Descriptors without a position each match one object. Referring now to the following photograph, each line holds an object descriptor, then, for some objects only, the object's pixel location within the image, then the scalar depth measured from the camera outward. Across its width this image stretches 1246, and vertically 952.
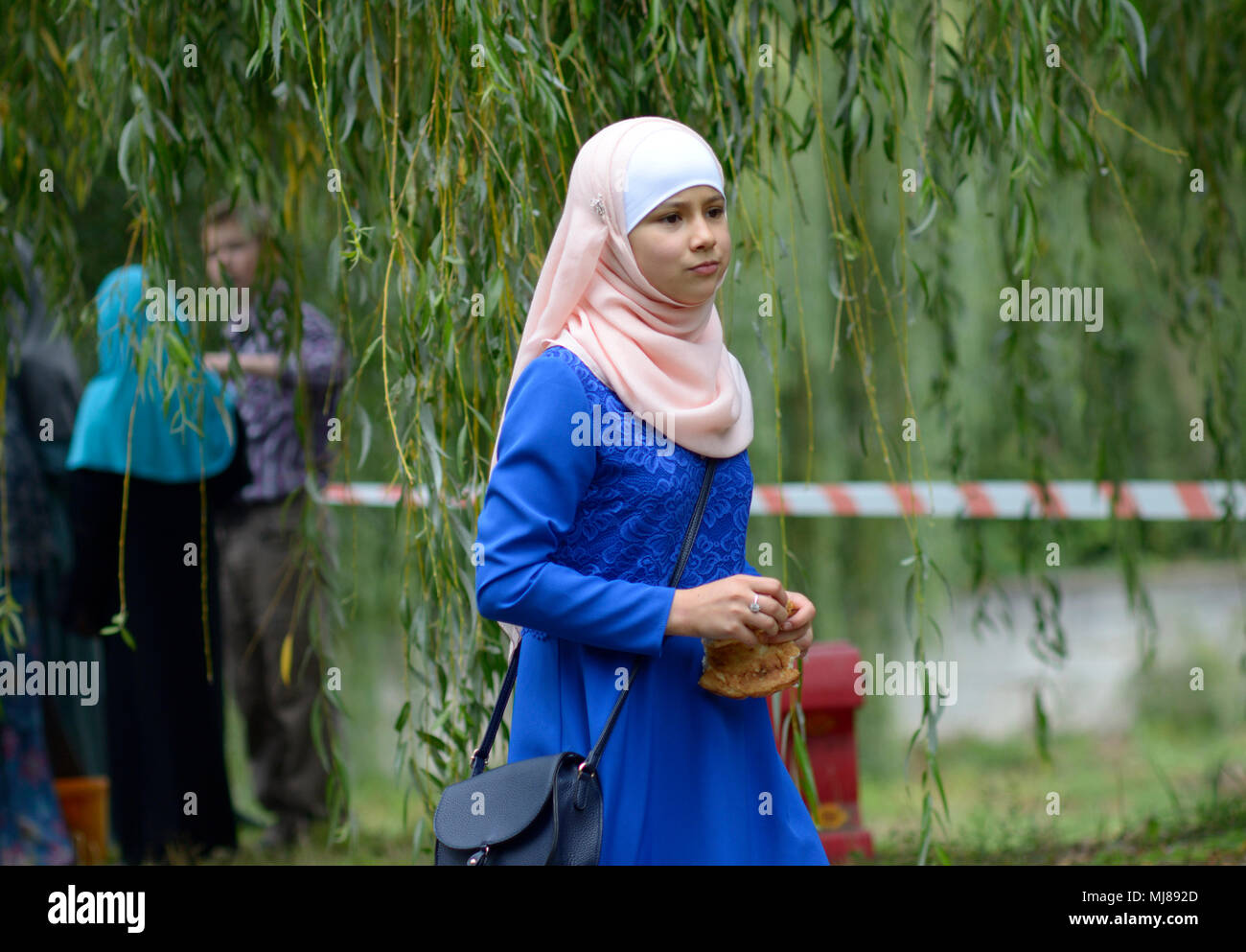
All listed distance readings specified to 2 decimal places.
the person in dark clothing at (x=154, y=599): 8.06
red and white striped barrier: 10.19
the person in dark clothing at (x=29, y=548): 8.24
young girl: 3.80
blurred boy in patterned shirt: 8.57
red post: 7.78
